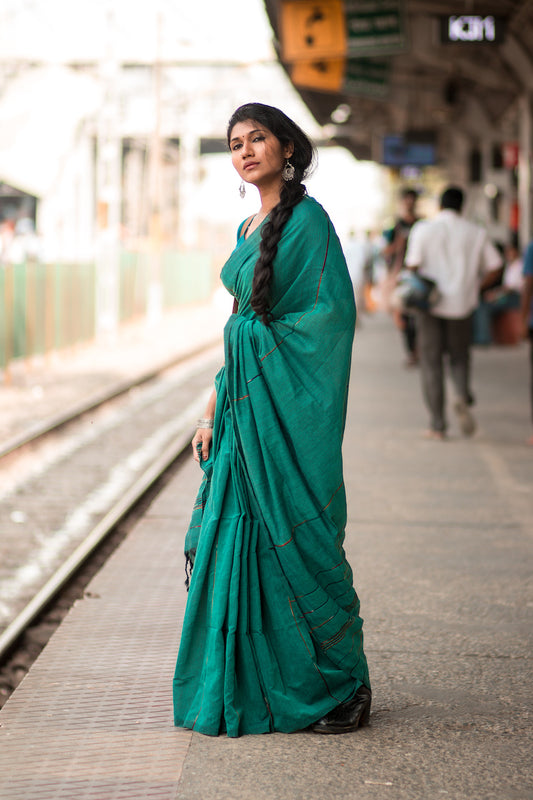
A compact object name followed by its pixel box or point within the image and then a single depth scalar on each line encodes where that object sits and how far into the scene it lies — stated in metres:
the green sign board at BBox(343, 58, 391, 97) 17.52
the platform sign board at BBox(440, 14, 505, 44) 13.69
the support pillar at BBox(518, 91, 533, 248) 17.55
